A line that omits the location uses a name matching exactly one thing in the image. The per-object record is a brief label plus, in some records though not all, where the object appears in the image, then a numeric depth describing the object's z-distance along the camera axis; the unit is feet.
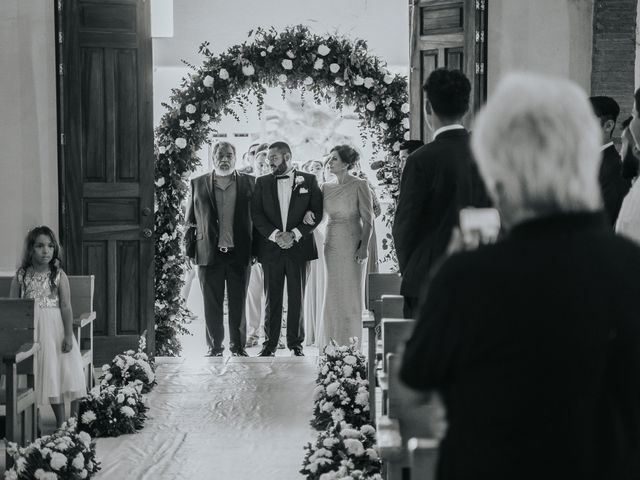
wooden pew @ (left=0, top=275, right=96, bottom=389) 23.20
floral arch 31.14
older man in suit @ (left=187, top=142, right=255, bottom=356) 30.27
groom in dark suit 30.14
